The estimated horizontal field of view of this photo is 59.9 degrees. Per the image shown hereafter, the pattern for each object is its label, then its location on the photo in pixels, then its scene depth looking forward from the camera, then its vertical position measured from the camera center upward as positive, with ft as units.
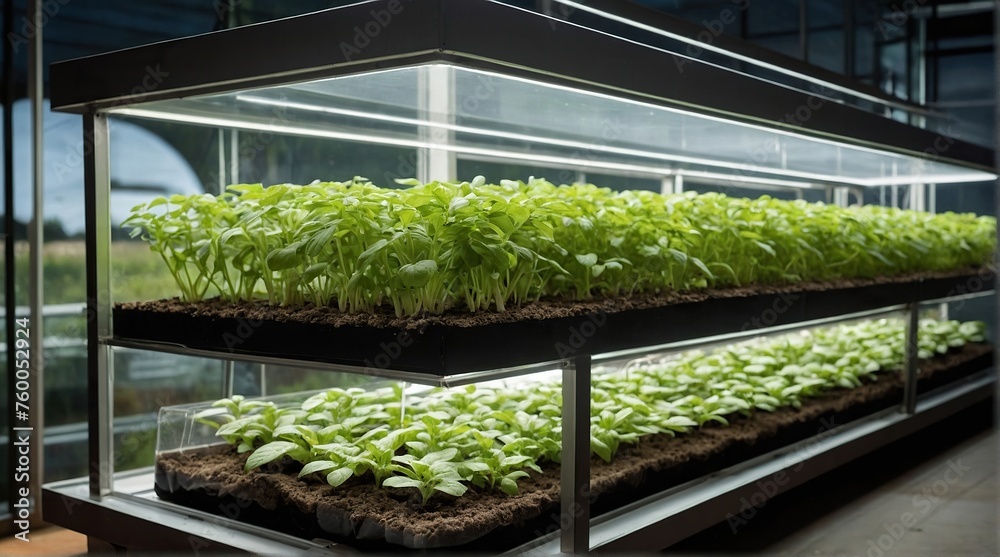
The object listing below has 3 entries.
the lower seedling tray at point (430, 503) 7.18 -2.18
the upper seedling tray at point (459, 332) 6.63 -0.65
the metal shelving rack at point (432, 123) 6.52 +1.38
